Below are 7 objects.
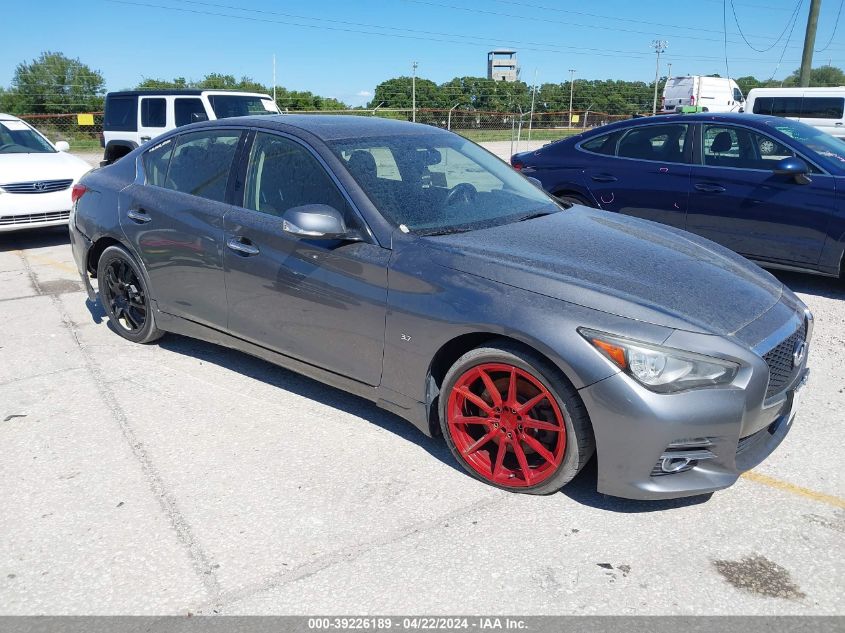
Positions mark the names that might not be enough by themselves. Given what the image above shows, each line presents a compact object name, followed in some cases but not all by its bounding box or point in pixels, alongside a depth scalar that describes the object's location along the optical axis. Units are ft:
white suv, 43.24
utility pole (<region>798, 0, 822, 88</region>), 69.56
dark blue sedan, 20.80
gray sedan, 9.41
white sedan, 28.17
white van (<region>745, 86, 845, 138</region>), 59.98
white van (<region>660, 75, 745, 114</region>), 112.16
